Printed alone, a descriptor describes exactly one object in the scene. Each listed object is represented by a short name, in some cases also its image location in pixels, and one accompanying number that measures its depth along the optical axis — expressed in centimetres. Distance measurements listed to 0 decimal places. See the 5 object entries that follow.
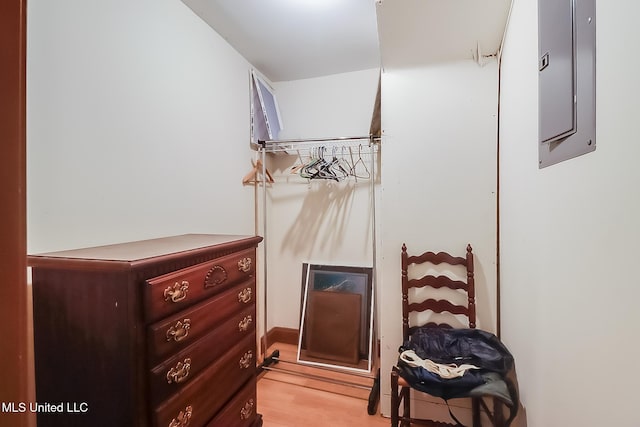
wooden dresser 78
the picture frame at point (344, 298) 223
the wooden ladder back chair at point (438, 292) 152
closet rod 193
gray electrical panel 67
